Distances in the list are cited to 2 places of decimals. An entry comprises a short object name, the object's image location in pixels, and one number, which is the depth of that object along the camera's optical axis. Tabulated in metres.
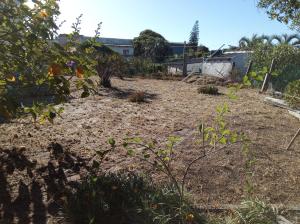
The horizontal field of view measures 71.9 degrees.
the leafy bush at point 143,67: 11.18
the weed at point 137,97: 4.95
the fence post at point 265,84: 7.16
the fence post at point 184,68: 10.54
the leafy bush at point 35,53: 1.57
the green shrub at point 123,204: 1.68
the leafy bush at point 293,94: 4.08
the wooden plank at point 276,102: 5.26
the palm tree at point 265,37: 16.06
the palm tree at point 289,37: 15.67
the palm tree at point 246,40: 19.24
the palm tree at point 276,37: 16.12
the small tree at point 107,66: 6.18
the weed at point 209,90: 6.30
